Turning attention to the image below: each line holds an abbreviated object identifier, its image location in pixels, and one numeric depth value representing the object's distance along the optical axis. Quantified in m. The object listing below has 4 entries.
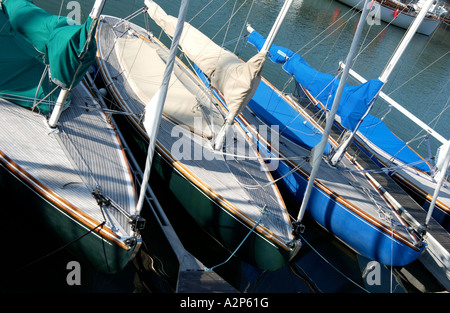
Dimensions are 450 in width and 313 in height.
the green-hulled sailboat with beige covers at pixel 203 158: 9.80
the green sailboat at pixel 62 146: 8.14
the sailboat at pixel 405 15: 43.00
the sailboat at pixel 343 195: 11.22
